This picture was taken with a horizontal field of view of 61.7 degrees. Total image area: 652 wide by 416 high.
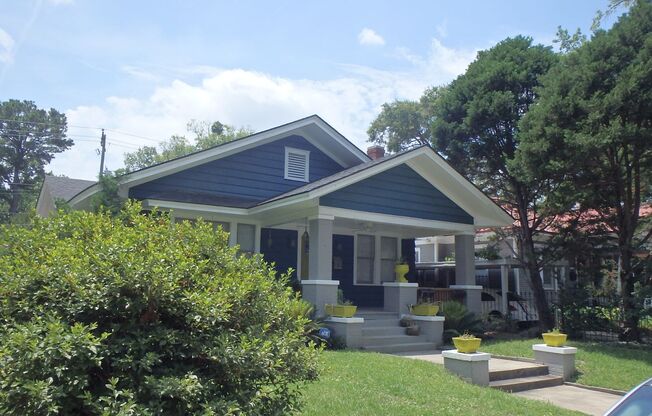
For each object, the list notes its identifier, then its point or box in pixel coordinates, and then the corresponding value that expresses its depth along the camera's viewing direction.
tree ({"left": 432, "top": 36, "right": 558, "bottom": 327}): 16.02
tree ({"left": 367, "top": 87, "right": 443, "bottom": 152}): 34.88
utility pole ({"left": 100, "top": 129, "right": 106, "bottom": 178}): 39.22
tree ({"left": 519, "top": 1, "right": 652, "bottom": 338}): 11.89
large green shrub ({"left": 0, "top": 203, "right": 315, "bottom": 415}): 3.39
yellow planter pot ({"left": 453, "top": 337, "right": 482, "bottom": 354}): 8.80
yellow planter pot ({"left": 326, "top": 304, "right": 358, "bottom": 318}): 11.82
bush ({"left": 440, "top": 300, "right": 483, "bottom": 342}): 13.98
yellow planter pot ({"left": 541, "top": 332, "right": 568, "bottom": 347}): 10.33
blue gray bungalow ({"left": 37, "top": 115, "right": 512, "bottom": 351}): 12.50
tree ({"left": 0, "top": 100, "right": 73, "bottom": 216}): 50.81
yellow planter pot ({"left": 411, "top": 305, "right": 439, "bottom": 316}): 13.24
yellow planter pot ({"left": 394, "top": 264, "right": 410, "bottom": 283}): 14.19
